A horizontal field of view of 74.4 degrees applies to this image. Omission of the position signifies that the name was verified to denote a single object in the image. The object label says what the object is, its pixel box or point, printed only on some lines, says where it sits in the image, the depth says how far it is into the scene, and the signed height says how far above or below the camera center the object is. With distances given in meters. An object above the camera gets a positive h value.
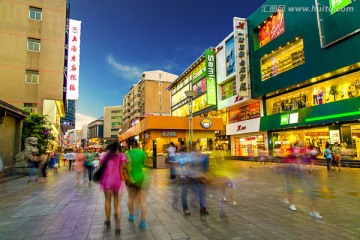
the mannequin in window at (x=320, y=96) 21.52 +4.03
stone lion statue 17.23 -0.58
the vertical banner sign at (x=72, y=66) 31.91 +10.52
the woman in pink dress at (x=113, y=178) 4.93 -0.71
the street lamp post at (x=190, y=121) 19.11 +1.88
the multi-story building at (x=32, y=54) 27.73 +11.16
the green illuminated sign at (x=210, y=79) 36.03 +9.66
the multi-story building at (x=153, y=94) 71.00 +15.15
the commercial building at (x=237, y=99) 28.33 +5.62
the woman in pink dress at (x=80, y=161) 12.88 -0.93
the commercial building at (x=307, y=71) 17.57 +6.10
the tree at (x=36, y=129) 22.56 +1.54
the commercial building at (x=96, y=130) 133.00 +8.39
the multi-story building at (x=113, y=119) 115.39 +12.21
